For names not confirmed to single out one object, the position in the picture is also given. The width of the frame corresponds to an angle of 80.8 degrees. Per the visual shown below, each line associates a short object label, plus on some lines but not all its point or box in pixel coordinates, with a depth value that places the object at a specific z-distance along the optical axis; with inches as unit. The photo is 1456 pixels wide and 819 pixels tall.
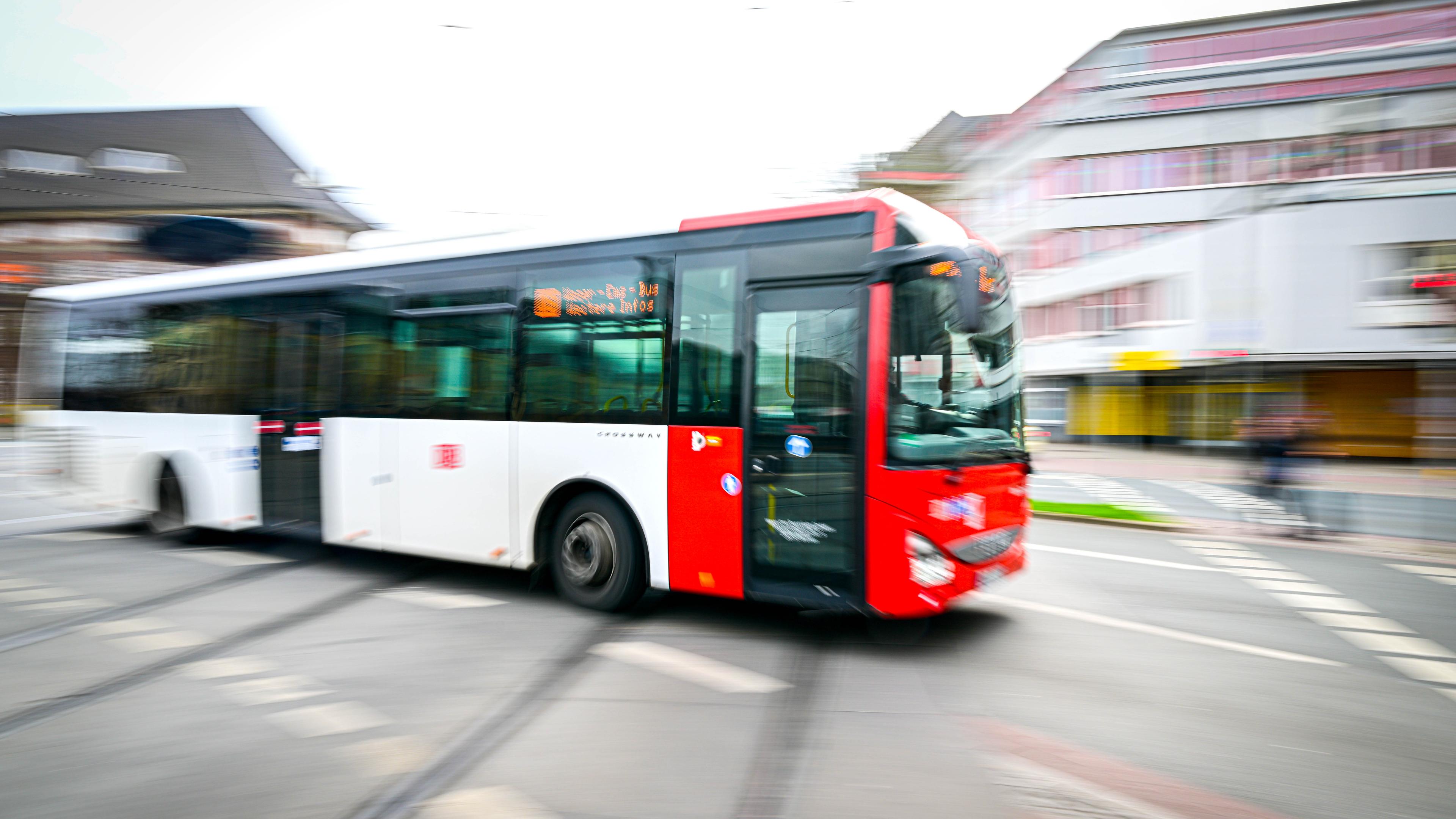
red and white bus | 208.8
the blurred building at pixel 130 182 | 1780.3
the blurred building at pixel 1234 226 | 985.5
